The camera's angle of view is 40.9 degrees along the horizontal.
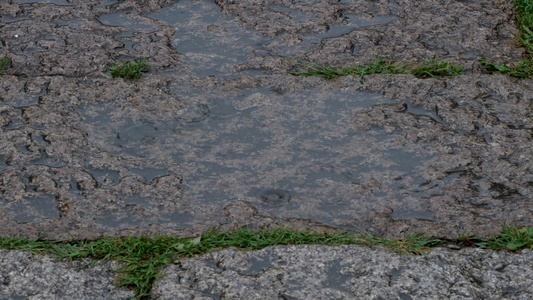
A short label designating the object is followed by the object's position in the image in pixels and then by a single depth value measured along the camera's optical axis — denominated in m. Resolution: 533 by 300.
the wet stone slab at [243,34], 3.65
